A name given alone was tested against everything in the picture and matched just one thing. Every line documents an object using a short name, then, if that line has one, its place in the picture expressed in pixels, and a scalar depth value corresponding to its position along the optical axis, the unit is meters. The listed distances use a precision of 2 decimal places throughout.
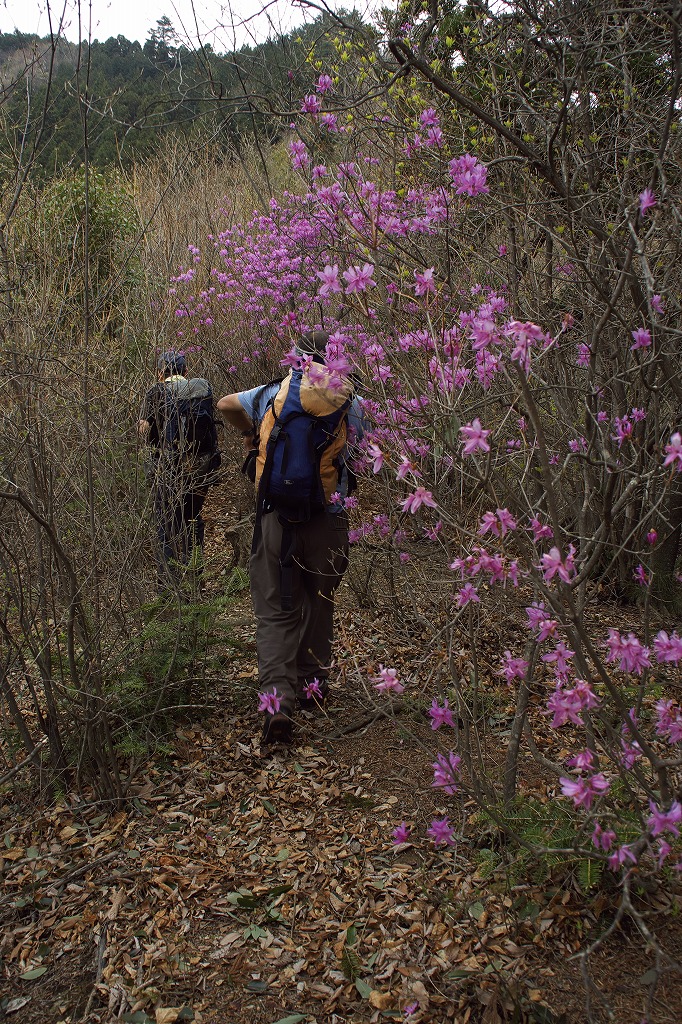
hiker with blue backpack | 3.72
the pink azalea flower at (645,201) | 2.12
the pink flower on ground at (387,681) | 2.21
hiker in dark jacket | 4.64
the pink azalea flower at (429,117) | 3.31
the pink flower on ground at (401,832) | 2.62
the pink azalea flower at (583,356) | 3.26
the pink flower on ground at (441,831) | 2.33
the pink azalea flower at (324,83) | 3.97
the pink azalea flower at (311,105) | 2.82
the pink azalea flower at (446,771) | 2.37
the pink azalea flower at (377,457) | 2.03
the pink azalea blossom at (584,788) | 1.80
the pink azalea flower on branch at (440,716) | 2.27
